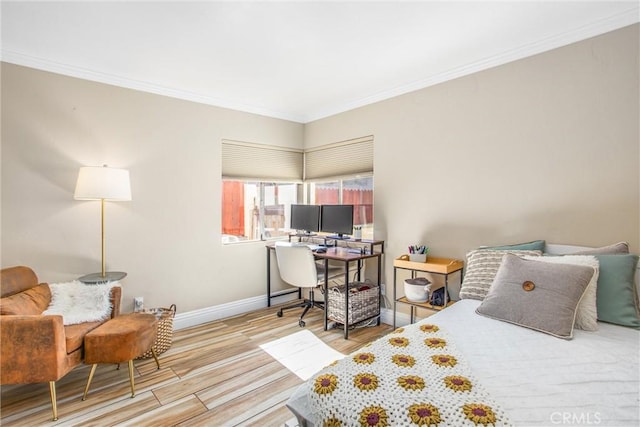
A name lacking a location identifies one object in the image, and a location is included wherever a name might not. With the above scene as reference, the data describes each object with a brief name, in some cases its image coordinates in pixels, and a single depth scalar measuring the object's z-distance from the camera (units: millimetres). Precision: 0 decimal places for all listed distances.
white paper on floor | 2605
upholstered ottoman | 2164
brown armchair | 1868
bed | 1049
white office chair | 3350
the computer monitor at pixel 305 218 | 3942
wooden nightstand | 2705
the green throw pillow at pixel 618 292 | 1741
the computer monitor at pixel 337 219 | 3561
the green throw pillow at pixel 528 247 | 2312
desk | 3141
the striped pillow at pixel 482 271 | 2180
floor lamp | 2588
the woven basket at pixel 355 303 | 3234
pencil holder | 2930
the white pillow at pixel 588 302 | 1691
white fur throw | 2348
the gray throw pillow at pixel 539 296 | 1648
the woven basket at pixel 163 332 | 2797
